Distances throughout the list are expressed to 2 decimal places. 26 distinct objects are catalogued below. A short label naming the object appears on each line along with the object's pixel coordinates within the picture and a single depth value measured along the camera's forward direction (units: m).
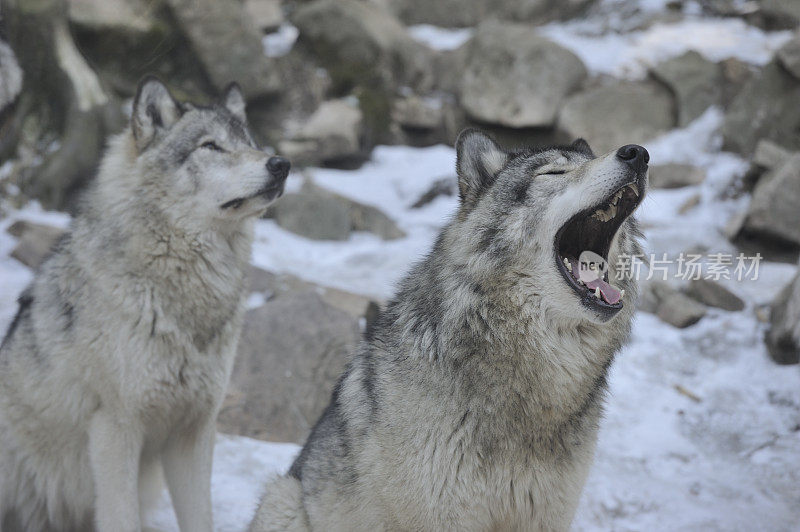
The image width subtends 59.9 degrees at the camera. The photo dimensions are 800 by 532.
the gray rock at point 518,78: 13.27
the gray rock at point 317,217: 10.23
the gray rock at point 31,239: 7.55
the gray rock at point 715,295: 7.58
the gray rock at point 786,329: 6.53
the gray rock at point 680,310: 7.47
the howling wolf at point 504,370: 2.79
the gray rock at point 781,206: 8.41
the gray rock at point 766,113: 10.57
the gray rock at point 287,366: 5.74
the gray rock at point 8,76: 3.87
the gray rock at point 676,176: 10.79
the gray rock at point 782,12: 13.20
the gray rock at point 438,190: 11.65
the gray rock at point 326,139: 12.48
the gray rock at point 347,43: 14.25
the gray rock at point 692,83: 12.37
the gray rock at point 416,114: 14.12
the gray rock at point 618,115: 12.41
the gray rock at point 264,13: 14.95
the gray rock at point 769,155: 9.42
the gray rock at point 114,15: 11.10
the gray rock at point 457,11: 17.61
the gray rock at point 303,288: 7.15
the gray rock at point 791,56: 10.38
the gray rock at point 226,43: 12.41
